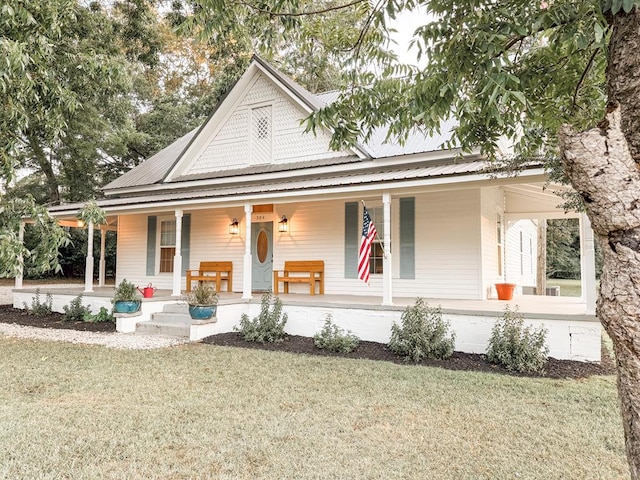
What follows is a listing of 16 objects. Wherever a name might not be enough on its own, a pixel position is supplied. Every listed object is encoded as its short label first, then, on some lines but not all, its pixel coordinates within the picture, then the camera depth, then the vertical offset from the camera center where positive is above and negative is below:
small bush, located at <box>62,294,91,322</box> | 10.18 -1.08
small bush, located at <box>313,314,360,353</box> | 7.19 -1.23
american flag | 8.13 +0.28
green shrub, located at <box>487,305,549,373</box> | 5.96 -1.10
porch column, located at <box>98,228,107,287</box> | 13.76 +0.05
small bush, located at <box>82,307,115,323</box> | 9.82 -1.16
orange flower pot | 8.76 -0.41
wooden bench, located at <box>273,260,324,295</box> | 10.48 -0.13
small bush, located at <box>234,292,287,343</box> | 7.80 -1.07
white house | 7.72 +1.27
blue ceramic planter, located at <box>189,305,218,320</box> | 8.14 -0.84
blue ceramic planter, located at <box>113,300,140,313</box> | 8.98 -0.82
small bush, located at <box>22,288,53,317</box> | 11.07 -1.05
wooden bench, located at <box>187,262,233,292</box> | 11.67 -0.16
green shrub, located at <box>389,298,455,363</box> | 6.54 -1.05
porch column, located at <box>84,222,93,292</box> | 10.93 -0.04
